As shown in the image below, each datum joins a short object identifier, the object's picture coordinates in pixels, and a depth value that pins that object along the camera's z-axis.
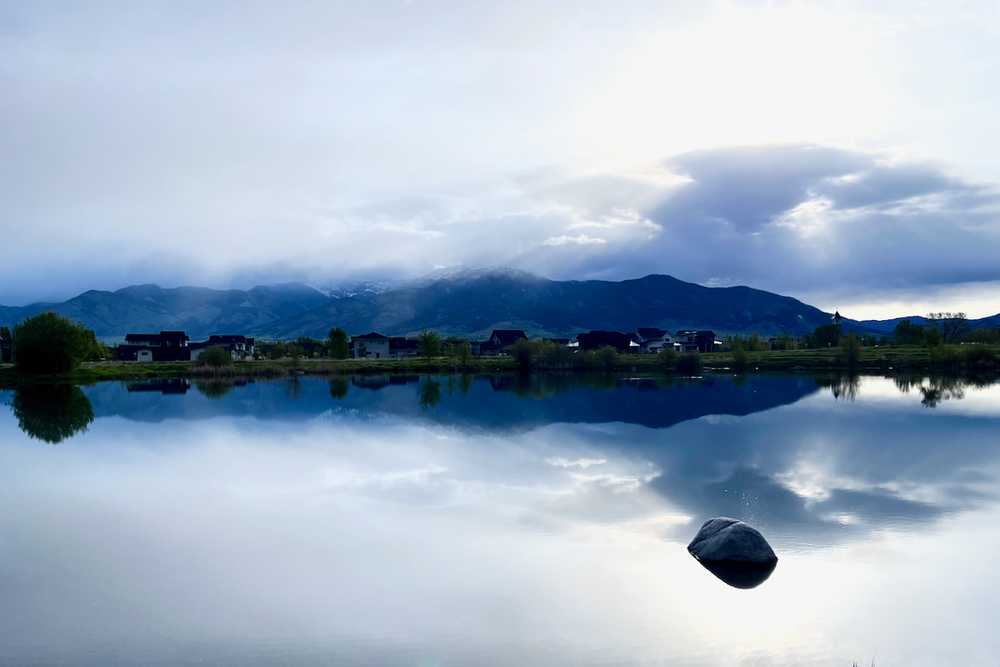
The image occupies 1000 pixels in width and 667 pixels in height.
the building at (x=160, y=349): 120.19
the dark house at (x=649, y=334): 151.50
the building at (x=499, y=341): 138.38
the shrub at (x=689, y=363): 87.31
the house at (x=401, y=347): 140.88
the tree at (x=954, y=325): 127.47
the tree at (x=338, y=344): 112.19
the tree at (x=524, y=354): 89.94
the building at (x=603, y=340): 128.50
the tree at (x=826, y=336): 123.31
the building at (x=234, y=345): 128.75
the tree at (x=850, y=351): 90.38
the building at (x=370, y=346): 138.00
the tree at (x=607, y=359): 91.12
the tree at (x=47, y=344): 75.25
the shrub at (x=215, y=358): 87.19
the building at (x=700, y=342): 140.00
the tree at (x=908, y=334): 113.59
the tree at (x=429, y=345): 102.69
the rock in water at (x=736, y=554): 15.23
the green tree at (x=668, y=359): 88.81
